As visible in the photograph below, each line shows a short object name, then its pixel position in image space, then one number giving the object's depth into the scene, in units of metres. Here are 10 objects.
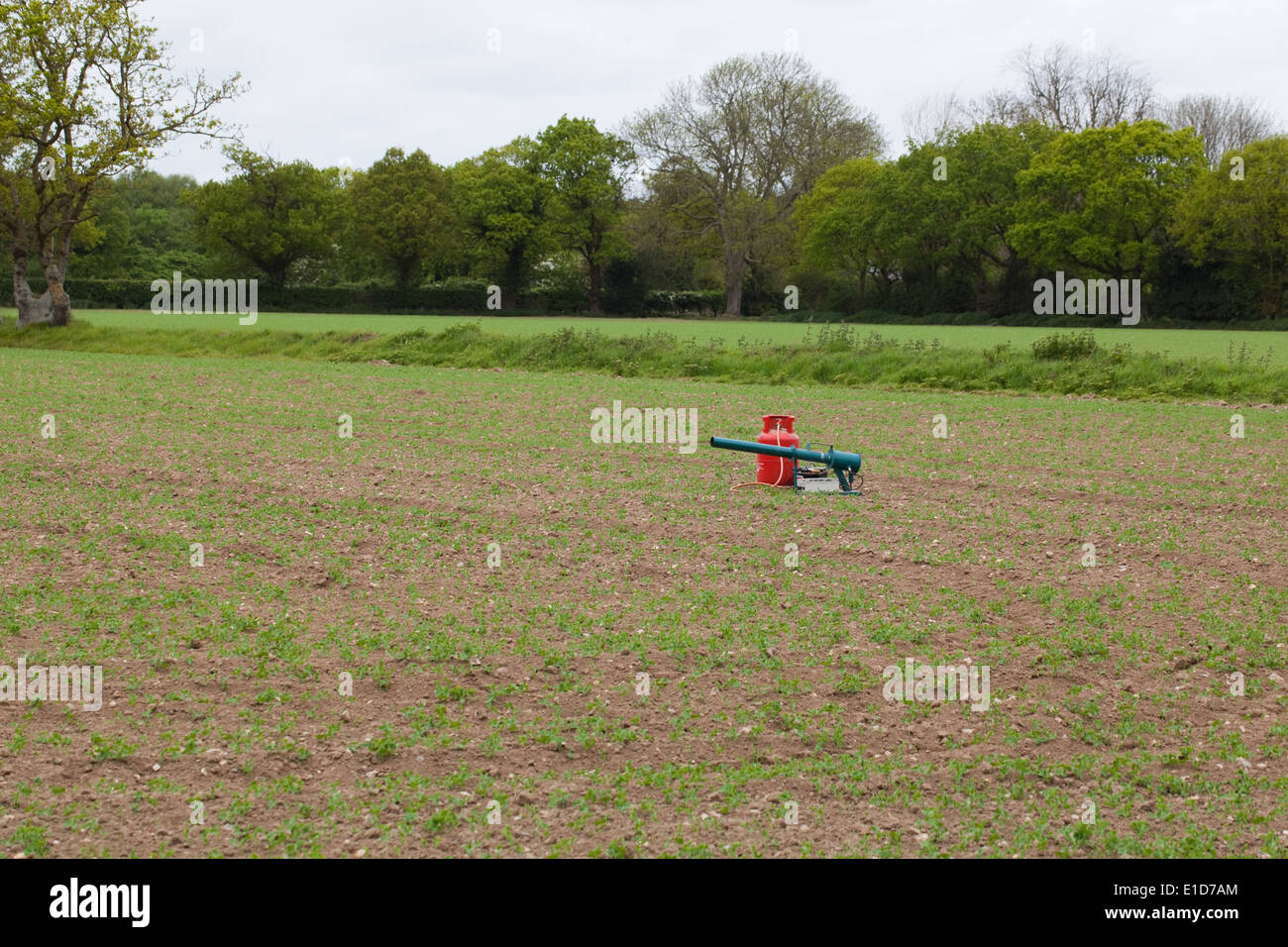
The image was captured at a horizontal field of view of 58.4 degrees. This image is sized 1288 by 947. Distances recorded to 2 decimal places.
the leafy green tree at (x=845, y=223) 72.94
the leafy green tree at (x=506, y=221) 84.19
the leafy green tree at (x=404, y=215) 83.88
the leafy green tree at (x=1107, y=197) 64.44
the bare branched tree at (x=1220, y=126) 86.00
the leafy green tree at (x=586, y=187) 84.94
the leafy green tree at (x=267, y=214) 82.22
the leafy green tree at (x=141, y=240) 87.12
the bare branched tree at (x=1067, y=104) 87.00
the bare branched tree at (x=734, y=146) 79.06
